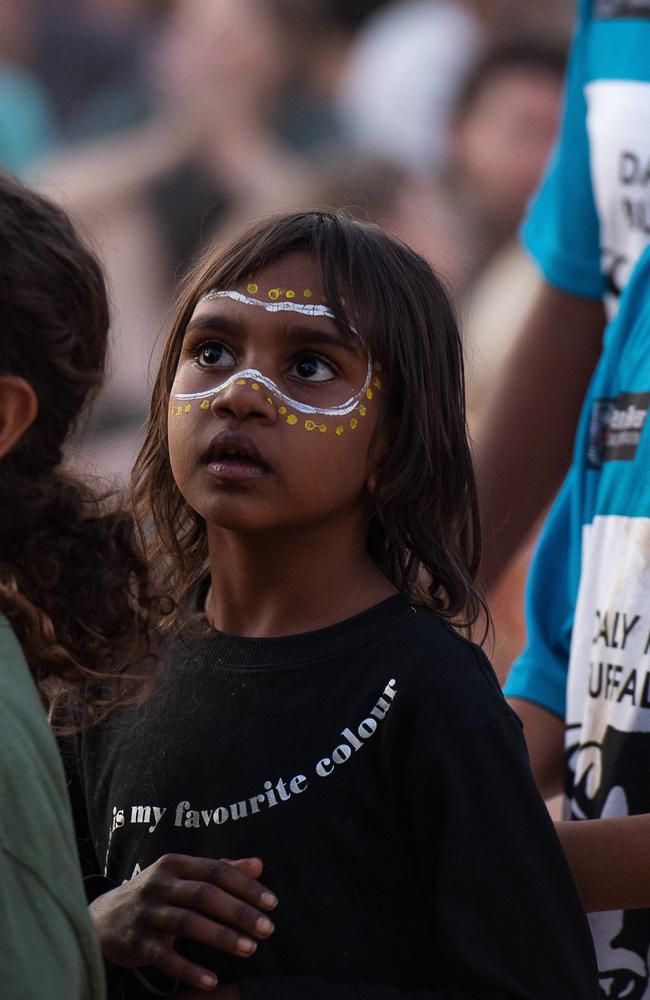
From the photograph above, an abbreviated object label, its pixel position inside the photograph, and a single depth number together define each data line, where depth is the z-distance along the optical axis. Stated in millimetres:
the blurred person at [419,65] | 12758
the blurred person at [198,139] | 12664
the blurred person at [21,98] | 12492
